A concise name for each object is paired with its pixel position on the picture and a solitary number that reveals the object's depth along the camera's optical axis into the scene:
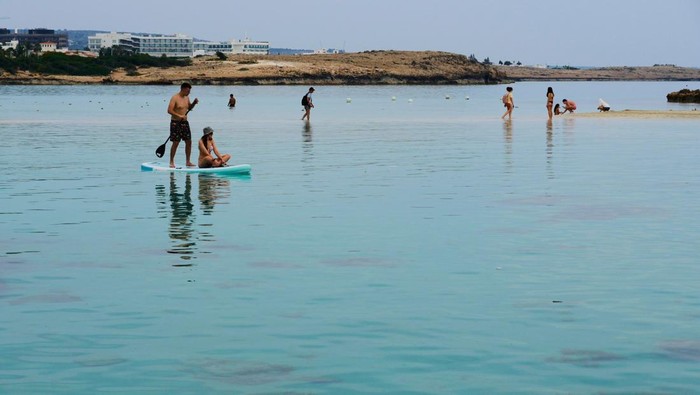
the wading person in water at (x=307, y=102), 51.80
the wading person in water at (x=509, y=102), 52.99
